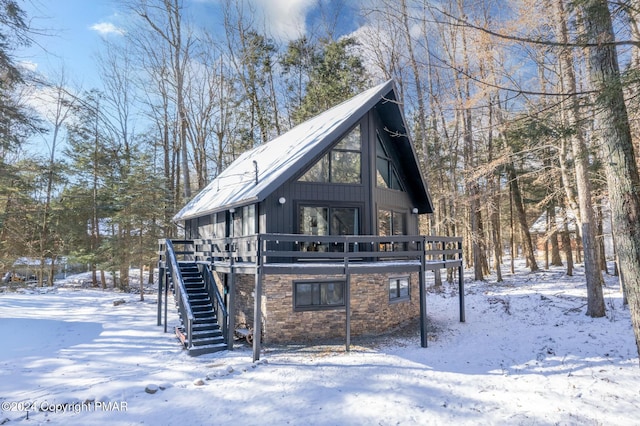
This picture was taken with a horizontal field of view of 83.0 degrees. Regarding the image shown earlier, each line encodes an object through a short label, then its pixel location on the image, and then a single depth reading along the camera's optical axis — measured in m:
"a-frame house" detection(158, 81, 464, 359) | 9.98
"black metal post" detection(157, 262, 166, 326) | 13.62
